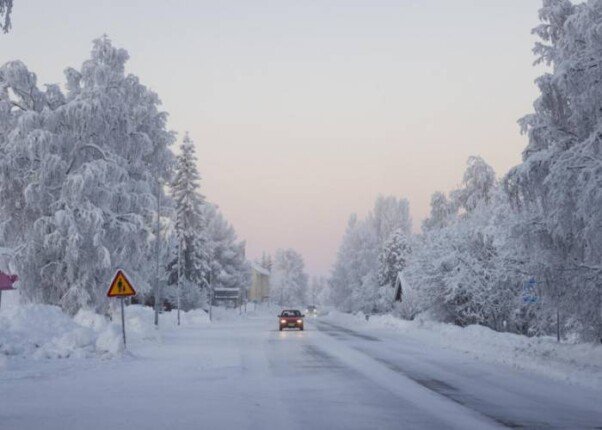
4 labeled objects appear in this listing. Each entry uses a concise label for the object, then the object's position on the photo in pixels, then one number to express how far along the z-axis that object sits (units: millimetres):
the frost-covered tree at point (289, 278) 184625
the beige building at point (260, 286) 161475
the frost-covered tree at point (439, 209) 76750
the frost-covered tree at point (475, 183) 69688
